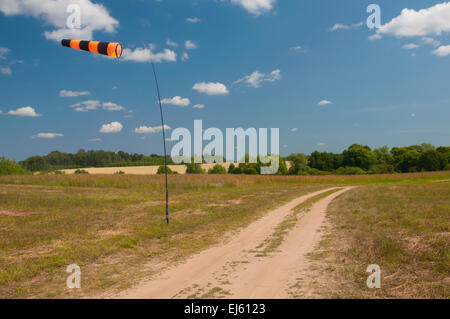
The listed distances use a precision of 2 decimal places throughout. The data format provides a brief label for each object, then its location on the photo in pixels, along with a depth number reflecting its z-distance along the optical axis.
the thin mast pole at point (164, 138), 13.44
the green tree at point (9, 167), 61.34
